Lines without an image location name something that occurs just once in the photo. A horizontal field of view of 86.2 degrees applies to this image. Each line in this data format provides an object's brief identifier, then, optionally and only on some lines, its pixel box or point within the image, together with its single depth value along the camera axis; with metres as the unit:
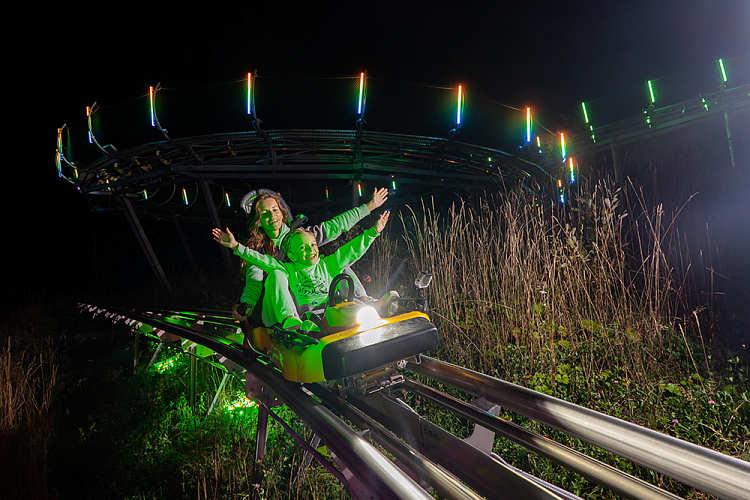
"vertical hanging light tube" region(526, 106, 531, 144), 6.80
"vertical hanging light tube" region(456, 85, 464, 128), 6.27
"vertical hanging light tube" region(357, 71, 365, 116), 6.12
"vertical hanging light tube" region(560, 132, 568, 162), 6.66
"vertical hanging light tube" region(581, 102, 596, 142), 10.58
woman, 2.02
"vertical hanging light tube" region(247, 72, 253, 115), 6.29
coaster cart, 1.54
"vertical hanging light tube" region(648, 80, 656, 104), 9.95
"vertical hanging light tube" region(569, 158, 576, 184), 4.59
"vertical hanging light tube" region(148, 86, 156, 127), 6.77
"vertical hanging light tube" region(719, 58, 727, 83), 8.80
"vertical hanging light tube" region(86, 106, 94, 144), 7.72
